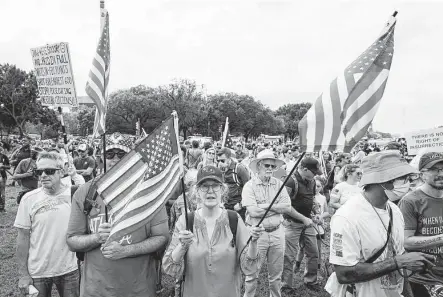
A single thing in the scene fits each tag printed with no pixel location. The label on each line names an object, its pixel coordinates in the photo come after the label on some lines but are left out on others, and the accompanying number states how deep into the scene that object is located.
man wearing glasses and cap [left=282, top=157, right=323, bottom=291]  6.25
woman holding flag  3.21
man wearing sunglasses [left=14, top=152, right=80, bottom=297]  3.96
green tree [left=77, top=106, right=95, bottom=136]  70.19
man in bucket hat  2.74
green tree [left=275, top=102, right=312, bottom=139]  103.62
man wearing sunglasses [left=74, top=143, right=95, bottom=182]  10.41
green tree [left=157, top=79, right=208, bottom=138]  62.22
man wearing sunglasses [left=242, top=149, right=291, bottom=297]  5.36
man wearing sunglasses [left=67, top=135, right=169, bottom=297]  3.17
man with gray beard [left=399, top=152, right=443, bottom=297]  3.80
